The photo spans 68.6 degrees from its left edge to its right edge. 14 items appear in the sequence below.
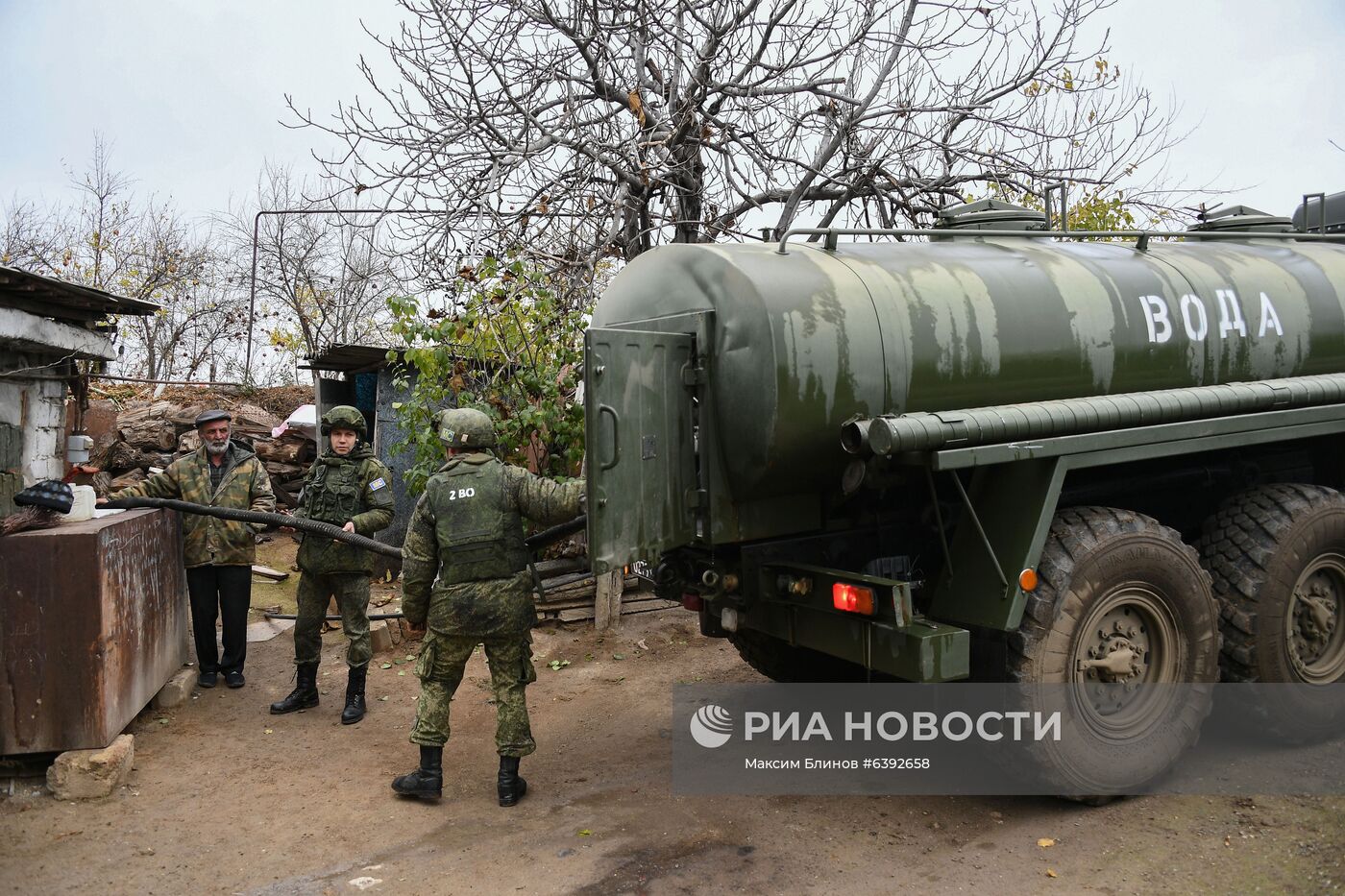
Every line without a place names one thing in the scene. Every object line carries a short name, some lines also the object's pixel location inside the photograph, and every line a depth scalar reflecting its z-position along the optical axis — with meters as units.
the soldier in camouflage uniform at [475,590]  4.82
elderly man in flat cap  6.57
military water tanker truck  4.22
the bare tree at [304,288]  19.61
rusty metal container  4.91
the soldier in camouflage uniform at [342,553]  6.23
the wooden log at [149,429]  11.43
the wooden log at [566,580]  8.03
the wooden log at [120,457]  11.16
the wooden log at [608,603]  7.86
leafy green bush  7.63
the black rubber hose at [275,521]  5.88
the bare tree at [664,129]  8.12
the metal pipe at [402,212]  7.70
